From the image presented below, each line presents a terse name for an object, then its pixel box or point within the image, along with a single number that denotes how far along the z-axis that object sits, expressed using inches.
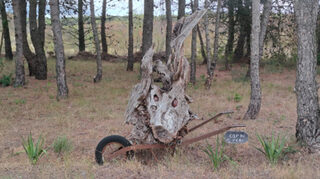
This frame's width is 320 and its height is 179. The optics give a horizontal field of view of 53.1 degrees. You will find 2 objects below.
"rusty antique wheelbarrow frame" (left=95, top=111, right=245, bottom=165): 204.7
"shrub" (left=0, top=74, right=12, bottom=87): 506.9
